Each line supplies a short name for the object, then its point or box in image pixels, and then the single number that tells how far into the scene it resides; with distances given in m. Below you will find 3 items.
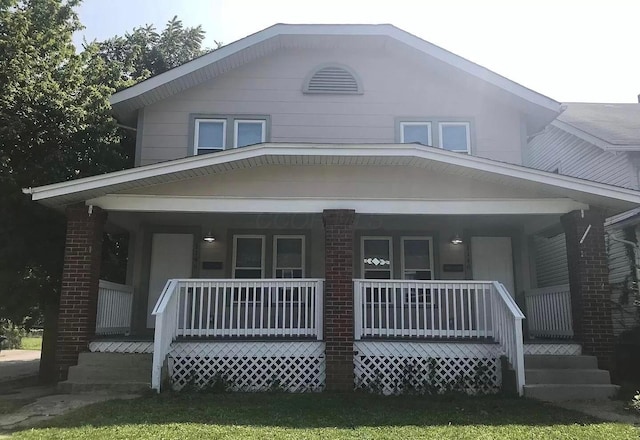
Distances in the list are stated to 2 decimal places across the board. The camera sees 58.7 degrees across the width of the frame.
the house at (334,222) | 8.76
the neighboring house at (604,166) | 11.84
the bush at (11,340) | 26.11
